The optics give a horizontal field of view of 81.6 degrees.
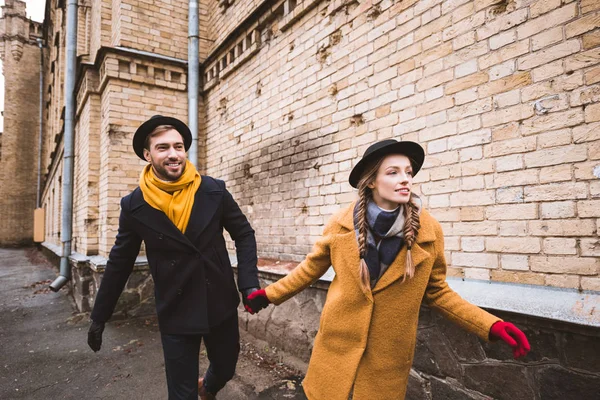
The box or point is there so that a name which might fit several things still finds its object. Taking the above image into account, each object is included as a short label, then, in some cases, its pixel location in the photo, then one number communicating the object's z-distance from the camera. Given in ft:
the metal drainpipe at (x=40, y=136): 64.36
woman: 5.39
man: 6.76
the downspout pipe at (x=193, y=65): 20.04
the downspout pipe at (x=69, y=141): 22.29
